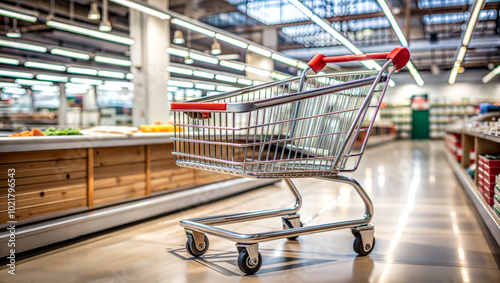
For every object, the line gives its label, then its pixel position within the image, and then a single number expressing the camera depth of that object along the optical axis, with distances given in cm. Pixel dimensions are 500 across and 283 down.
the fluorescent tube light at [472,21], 513
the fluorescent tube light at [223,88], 1005
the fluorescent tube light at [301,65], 781
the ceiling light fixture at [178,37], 651
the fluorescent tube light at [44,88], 1509
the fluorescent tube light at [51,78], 1163
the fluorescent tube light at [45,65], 1002
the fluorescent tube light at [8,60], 952
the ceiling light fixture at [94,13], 578
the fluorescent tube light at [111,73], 1031
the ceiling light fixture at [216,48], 709
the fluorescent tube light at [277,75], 809
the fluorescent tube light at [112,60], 848
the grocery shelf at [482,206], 247
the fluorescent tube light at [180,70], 843
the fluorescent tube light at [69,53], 869
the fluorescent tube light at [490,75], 1448
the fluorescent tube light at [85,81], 1233
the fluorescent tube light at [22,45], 756
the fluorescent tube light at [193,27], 524
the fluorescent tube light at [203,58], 719
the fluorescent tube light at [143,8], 443
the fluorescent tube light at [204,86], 1115
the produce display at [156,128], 398
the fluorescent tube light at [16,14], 568
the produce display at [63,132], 311
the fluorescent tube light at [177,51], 699
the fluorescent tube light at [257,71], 870
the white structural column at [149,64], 708
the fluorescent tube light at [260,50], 641
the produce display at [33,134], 290
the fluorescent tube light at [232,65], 767
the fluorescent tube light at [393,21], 445
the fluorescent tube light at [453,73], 1142
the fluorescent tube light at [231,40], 571
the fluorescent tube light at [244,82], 962
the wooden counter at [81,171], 263
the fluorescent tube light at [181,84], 1067
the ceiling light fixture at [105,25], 588
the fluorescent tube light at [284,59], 724
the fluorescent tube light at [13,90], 1574
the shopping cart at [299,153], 203
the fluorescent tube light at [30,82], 1310
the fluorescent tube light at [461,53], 805
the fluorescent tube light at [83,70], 1007
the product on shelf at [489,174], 306
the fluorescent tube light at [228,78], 973
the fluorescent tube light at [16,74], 985
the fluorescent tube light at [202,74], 880
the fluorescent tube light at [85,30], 616
